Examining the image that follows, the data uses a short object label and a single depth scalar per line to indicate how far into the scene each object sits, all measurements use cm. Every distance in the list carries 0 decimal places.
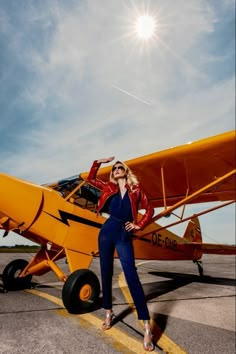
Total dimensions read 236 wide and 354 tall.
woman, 219
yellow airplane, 340
